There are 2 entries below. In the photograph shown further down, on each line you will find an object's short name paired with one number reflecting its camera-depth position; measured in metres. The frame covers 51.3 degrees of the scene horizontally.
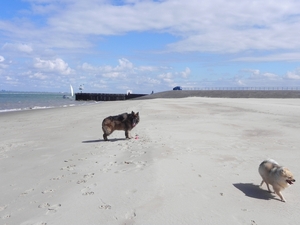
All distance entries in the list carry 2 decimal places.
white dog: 4.88
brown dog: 11.06
